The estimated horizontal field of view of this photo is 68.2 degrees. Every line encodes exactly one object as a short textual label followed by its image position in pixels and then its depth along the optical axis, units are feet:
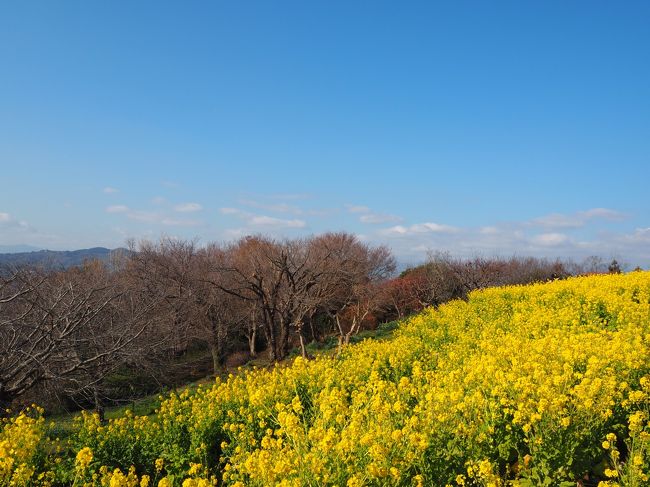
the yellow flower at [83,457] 17.19
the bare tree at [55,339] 37.83
